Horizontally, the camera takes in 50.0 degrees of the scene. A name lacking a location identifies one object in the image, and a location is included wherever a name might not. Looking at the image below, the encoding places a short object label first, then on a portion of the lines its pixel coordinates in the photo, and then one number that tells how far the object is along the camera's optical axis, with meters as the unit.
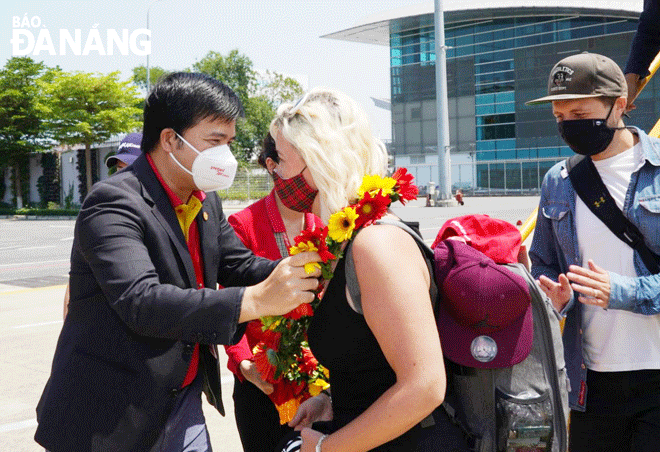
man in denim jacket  2.55
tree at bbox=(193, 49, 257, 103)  64.31
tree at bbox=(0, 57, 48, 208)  48.78
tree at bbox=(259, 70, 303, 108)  63.03
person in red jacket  2.75
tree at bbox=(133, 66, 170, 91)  79.12
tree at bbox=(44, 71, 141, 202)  44.03
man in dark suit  1.90
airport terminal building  49.84
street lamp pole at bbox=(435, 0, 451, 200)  27.53
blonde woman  1.65
